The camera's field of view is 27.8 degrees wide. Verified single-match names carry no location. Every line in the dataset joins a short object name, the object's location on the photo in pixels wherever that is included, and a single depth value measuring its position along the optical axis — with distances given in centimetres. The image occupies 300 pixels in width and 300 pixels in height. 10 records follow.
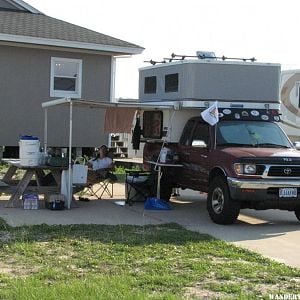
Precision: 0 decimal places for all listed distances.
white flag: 1063
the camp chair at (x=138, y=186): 1216
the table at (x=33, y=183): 1123
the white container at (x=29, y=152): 1133
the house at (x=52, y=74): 1717
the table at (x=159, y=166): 1146
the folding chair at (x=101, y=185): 1218
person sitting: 1222
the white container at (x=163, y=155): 1152
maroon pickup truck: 959
